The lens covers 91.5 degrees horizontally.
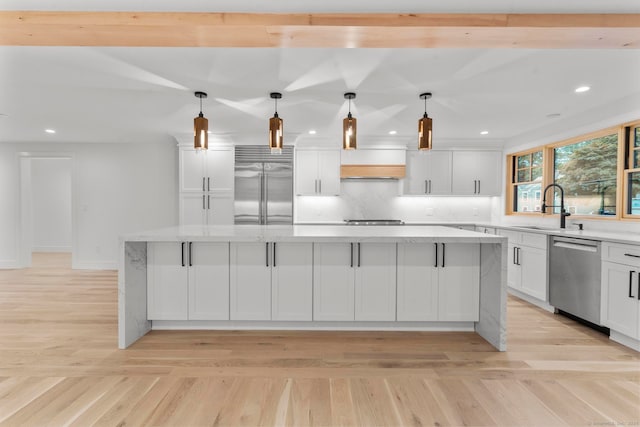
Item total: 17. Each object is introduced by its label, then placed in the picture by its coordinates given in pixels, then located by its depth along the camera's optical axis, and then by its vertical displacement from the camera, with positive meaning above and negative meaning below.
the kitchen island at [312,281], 2.76 -0.65
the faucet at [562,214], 3.84 -0.05
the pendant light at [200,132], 2.86 +0.69
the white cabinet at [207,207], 5.10 +0.01
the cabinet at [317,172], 5.28 +0.61
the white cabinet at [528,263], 3.52 -0.65
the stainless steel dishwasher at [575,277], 2.88 -0.67
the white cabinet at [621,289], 2.50 -0.66
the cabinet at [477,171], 5.38 +0.66
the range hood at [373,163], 5.30 +0.78
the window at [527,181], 4.76 +0.46
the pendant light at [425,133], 2.78 +0.68
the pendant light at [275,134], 2.81 +0.67
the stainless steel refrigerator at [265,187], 5.01 +0.33
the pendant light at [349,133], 2.79 +0.68
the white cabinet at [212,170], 5.09 +0.61
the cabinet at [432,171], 5.38 +0.66
